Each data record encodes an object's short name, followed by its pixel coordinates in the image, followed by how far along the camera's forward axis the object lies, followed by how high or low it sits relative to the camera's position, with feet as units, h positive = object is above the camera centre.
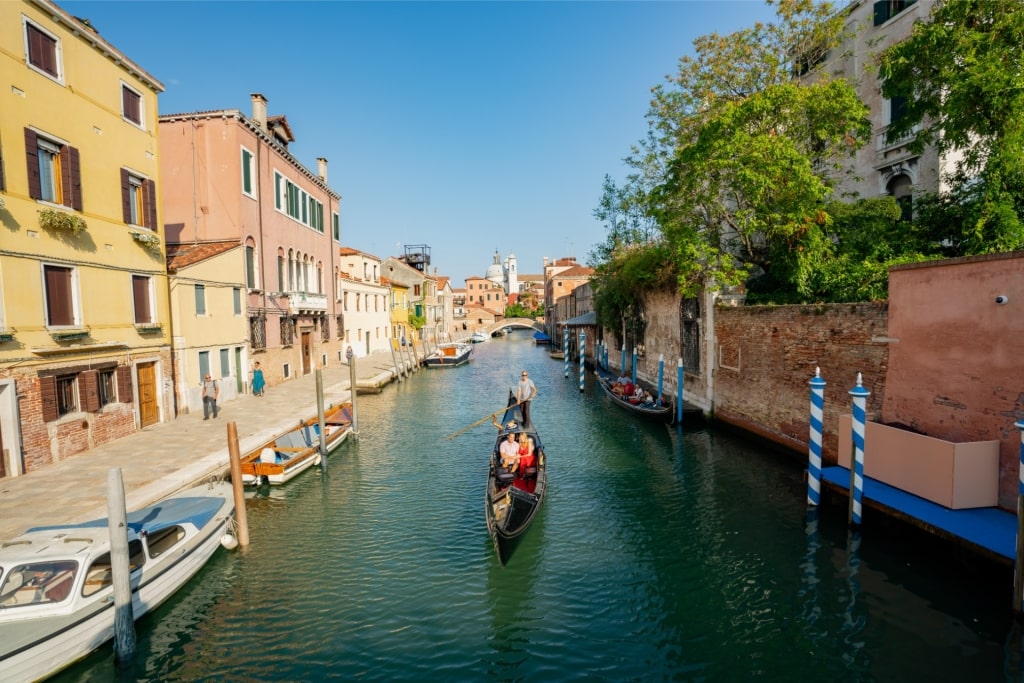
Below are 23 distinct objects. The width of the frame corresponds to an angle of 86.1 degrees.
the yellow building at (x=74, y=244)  31.35 +5.33
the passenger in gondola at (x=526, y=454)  32.34 -8.34
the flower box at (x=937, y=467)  23.95 -7.44
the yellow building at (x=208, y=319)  47.75 +0.21
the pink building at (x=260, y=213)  58.75 +12.65
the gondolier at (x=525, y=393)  46.80 -6.77
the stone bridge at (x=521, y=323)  239.48 -3.73
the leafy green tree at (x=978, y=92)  30.94 +12.39
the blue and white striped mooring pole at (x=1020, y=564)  18.78 -9.00
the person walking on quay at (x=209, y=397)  46.57 -6.47
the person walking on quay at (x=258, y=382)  58.46 -6.62
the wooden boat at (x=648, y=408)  53.06 -9.82
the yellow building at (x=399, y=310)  132.22 +1.83
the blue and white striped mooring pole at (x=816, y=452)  29.71 -7.81
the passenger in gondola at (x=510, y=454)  31.27 -8.03
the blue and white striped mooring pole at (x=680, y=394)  52.30 -7.95
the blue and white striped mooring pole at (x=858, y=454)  26.32 -7.08
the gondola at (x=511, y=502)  24.30 -9.25
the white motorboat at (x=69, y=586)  16.40 -8.86
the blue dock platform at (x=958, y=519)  21.53 -9.17
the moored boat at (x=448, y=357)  112.37 -8.54
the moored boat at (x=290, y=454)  35.37 -9.40
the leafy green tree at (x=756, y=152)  43.86 +13.50
